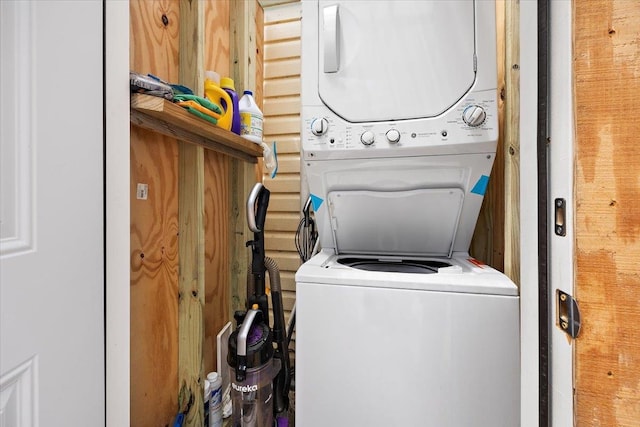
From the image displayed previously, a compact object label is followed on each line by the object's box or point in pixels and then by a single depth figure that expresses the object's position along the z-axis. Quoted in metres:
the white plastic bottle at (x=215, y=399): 1.31
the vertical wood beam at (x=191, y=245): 1.27
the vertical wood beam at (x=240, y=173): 1.71
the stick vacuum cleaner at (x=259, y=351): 1.13
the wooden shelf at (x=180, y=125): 0.91
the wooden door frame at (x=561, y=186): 0.43
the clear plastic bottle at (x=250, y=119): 1.53
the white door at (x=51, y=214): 0.53
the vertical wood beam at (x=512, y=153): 0.95
